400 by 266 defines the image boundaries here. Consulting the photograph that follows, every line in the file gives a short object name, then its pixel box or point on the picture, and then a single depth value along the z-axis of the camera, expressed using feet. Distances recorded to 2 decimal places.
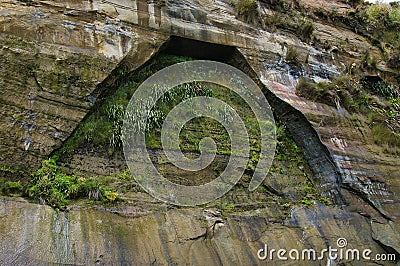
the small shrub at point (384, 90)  35.27
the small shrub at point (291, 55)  31.68
